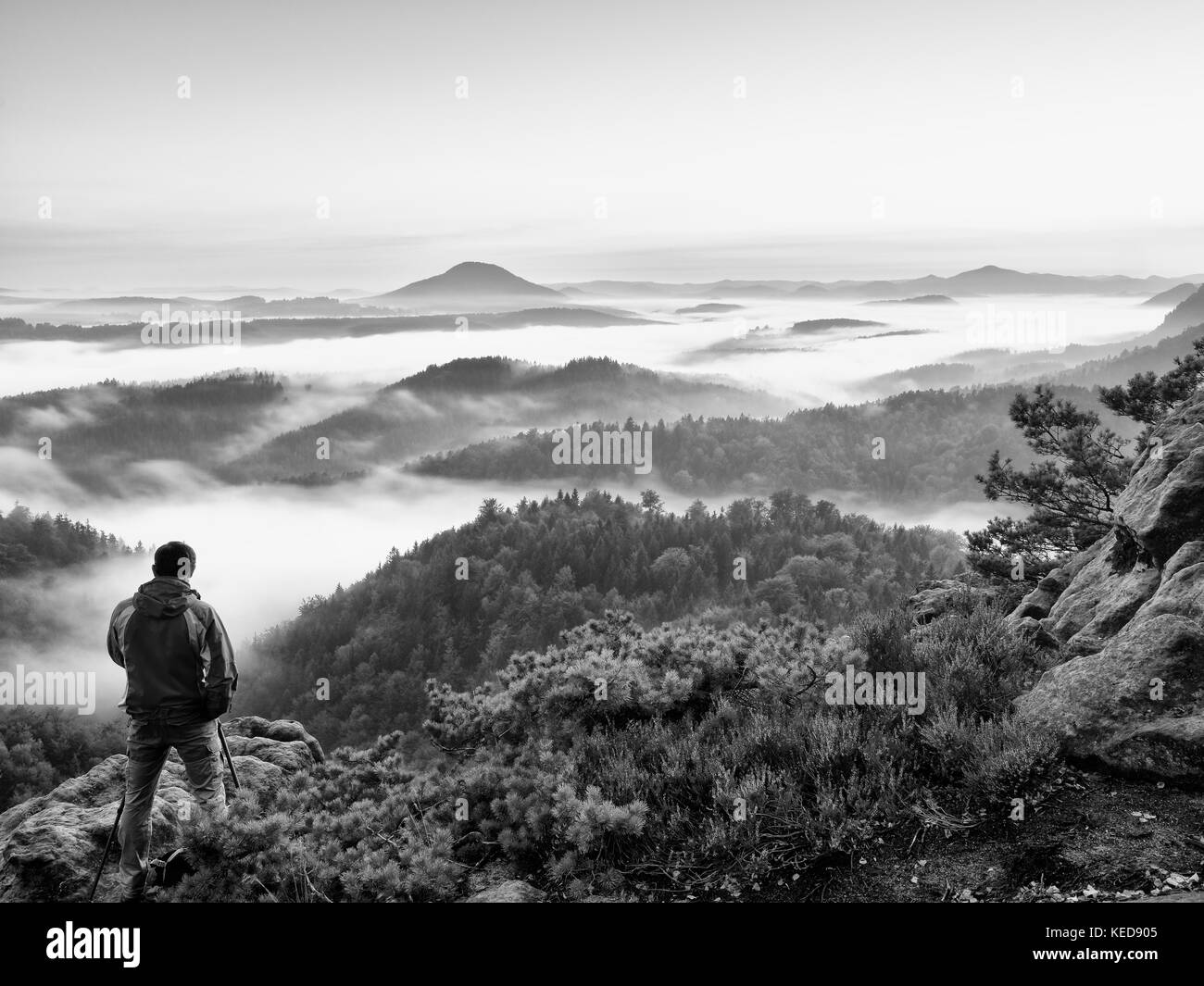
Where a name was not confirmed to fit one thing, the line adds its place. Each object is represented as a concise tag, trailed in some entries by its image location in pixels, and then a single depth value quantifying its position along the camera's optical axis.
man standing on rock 6.37
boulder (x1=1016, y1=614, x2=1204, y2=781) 5.63
